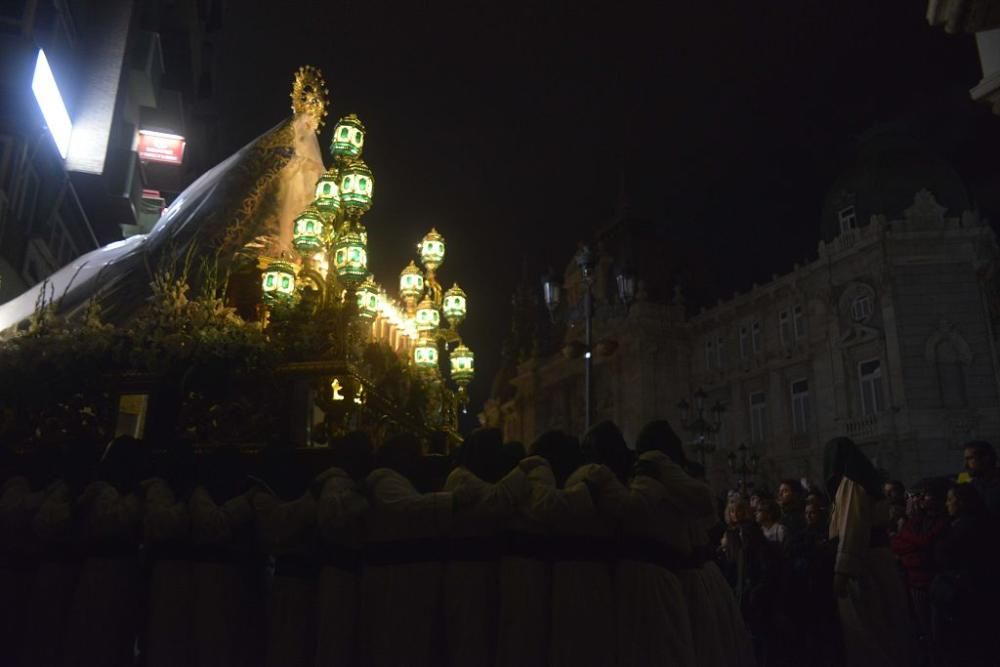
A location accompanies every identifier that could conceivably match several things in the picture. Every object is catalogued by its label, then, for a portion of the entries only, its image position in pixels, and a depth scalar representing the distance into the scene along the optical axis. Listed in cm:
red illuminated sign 2773
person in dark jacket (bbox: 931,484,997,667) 621
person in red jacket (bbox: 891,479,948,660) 728
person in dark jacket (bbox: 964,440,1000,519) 681
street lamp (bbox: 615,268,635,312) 1433
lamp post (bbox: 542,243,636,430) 1307
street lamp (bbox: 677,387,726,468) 2062
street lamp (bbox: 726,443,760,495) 2434
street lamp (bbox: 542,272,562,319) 1491
